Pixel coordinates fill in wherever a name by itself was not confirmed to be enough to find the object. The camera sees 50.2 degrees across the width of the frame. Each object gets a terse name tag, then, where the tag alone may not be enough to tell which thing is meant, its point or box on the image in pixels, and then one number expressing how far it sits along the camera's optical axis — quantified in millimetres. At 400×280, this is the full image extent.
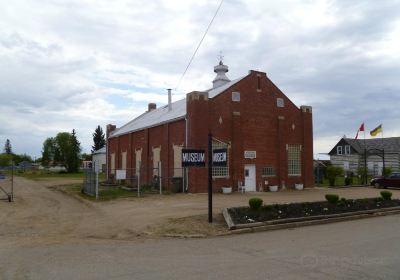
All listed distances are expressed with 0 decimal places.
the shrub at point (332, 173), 37938
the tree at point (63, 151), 97125
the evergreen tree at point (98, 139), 109125
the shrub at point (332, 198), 18611
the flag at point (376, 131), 52500
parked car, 35941
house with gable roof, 59312
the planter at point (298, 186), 34406
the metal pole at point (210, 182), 15101
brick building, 29984
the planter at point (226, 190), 30219
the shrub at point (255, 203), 16109
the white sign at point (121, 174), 28391
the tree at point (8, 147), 146475
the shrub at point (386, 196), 21531
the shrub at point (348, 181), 38938
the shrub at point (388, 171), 45344
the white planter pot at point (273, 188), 32625
